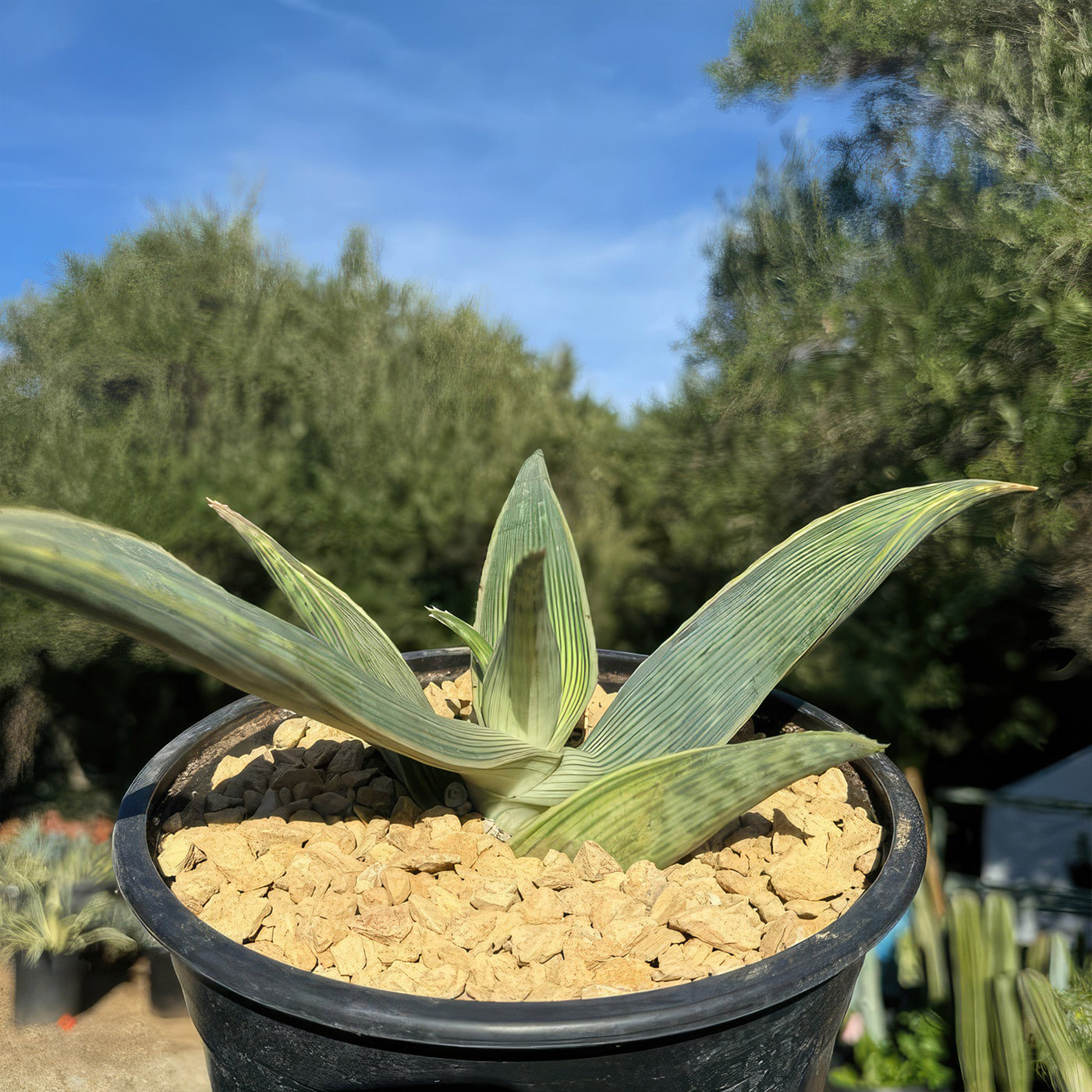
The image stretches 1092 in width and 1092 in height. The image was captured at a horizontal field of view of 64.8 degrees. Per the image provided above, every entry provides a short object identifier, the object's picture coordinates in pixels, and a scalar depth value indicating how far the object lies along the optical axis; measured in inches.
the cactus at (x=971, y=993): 48.1
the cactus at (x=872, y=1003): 55.2
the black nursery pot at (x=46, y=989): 63.0
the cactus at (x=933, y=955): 55.1
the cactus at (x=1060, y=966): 49.8
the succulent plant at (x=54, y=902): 63.6
